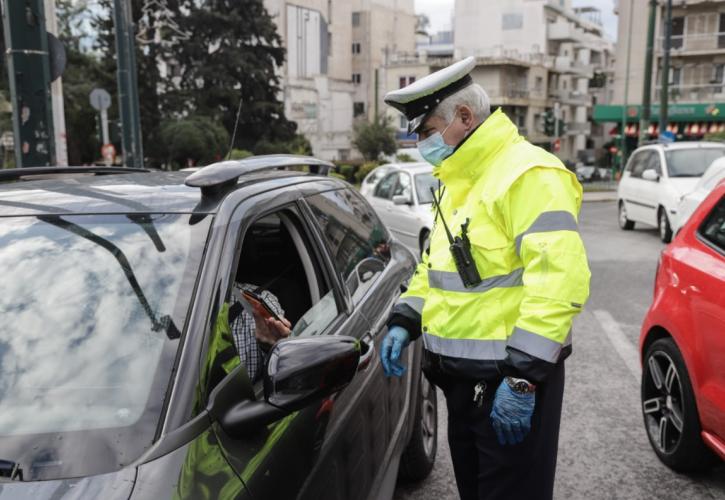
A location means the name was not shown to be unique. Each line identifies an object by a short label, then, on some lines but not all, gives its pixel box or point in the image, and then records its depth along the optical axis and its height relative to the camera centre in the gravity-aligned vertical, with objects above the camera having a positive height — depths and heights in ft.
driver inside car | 7.61 -2.31
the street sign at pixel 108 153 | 53.79 -2.26
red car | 10.65 -3.51
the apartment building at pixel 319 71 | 184.65 +13.63
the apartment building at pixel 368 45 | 218.38 +23.05
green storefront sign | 146.20 +2.20
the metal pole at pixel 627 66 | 150.10 +11.89
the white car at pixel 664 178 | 39.96 -3.09
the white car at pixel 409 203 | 33.81 -3.89
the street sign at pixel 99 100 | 43.98 +1.32
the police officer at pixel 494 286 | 7.11 -1.65
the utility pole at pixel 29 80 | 18.35 +1.05
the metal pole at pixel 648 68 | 74.28 +5.52
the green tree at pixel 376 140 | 155.12 -3.59
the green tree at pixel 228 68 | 145.69 +10.91
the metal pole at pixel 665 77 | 75.83 +4.88
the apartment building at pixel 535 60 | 196.54 +17.92
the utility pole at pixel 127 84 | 36.58 +1.97
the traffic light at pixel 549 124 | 91.15 -0.10
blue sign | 72.51 -1.34
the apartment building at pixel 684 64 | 148.05 +12.22
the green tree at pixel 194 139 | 124.88 -2.93
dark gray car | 5.37 -1.99
